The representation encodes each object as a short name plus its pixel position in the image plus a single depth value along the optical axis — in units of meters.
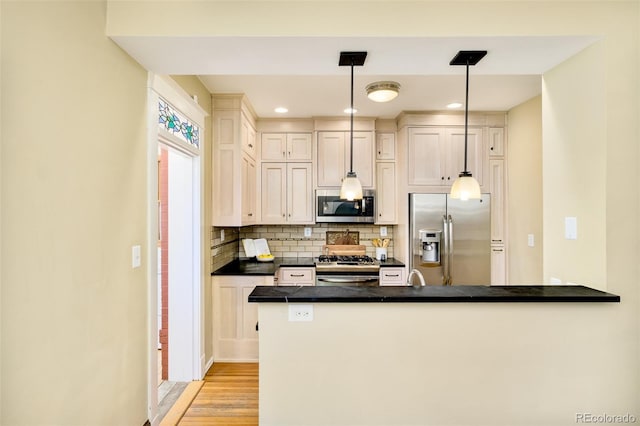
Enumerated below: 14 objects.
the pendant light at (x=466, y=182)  1.72
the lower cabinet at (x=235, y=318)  3.14
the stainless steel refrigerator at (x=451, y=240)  3.54
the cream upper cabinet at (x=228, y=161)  3.16
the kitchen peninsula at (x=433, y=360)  1.60
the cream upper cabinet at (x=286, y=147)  3.88
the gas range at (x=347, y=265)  3.53
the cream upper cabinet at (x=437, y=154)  3.65
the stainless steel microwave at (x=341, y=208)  3.82
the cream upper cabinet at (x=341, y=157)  3.83
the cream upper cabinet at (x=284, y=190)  3.88
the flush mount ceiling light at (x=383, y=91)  2.66
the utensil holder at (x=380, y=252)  3.93
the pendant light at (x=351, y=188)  1.96
